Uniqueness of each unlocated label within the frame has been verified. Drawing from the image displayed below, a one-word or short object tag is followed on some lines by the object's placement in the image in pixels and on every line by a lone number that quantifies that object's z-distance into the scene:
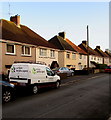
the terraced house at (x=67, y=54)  30.28
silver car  20.00
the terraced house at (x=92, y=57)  45.26
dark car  7.21
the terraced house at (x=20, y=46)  16.81
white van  9.31
